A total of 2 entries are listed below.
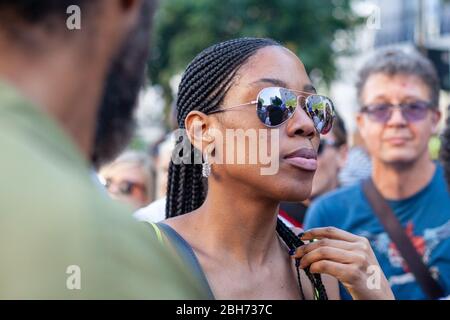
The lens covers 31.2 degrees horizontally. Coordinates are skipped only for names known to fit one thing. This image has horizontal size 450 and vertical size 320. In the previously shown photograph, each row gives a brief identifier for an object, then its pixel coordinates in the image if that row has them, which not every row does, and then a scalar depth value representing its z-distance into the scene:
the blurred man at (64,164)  1.00
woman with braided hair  2.31
